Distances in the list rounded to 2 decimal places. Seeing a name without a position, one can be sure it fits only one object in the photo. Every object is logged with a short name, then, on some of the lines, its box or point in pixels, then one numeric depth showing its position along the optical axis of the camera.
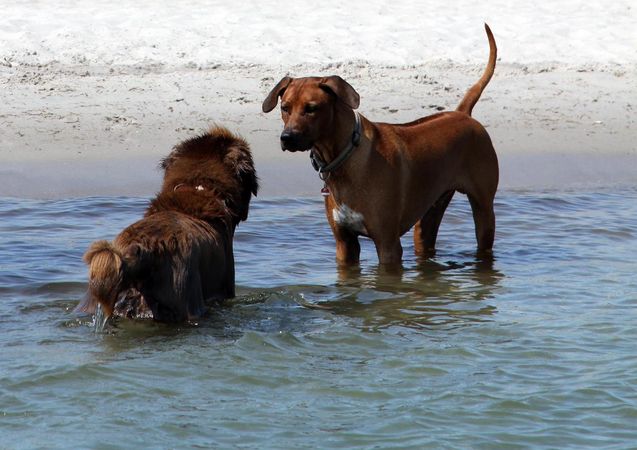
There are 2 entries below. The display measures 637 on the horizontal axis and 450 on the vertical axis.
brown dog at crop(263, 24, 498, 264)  13.86
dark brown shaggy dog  11.12
